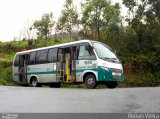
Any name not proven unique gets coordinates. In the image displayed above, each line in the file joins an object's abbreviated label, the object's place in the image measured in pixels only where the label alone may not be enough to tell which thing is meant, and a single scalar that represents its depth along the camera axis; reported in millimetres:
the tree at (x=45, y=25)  18735
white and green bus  7978
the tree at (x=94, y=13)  15218
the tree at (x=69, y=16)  17135
